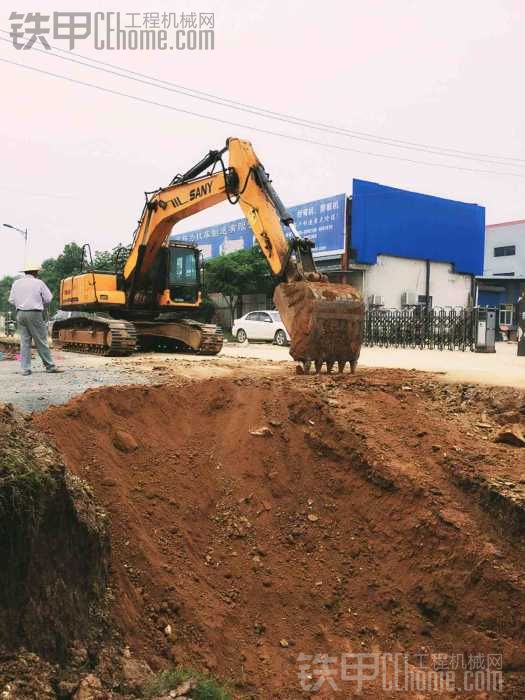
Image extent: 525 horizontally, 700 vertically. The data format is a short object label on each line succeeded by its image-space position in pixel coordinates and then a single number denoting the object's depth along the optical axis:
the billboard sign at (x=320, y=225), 26.91
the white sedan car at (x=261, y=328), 21.52
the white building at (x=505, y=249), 43.38
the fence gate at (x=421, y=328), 20.86
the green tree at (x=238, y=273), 27.70
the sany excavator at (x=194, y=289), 7.32
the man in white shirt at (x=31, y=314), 8.62
